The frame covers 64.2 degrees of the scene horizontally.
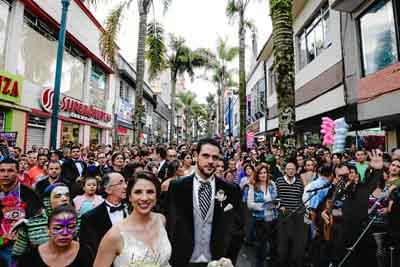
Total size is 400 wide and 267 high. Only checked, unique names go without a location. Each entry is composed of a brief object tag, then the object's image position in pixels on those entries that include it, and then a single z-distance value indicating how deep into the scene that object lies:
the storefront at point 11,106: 11.55
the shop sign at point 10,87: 11.41
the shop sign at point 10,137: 9.85
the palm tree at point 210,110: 82.94
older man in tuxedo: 3.08
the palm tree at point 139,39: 15.34
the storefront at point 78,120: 15.19
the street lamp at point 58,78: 9.70
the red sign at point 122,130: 28.75
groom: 2.83
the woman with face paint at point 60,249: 2.49
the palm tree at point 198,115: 86.54
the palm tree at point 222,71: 35.25
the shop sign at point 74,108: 14.81
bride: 2.19
